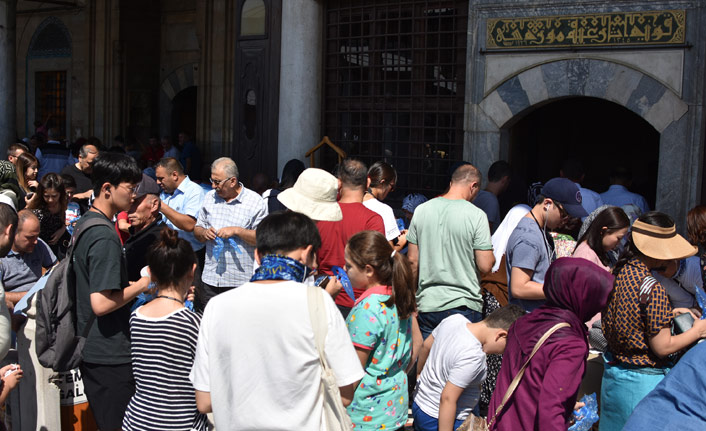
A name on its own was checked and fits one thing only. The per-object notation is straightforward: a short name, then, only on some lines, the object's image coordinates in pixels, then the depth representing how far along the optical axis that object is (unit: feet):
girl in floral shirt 11.04
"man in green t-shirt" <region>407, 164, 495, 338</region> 16.06
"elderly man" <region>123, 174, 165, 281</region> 14.01
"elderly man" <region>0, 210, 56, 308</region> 15.53
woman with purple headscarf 9.53
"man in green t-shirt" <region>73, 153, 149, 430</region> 11.80
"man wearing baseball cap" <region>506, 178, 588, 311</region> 14.98
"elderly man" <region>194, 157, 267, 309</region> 18.66
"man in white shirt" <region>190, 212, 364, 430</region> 8.55
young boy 11.58
